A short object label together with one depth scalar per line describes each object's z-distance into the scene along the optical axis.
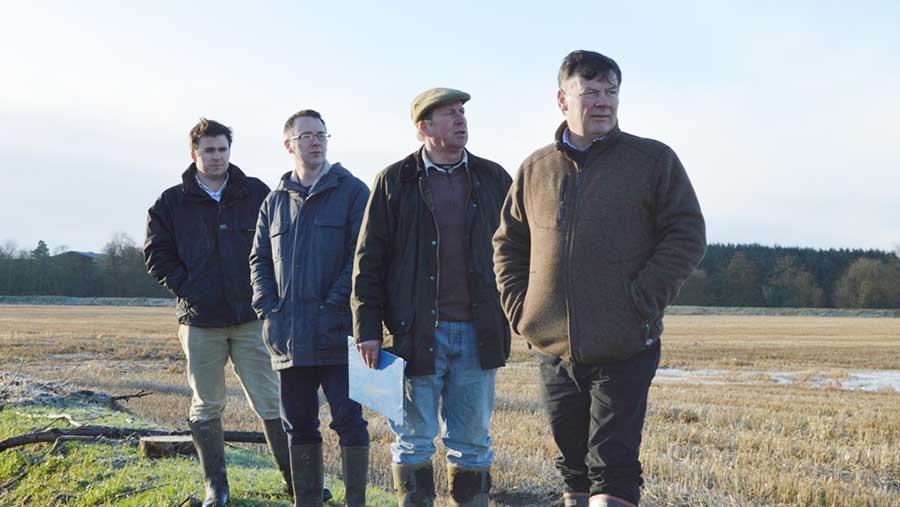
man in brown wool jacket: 3.54
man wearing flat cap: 4.23
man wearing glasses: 4.79
